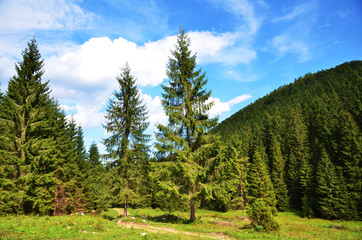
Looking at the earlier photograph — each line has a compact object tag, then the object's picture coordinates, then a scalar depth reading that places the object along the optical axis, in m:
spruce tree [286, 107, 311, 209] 47.56
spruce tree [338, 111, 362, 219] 35.84
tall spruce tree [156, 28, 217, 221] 19.14
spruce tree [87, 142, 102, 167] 63.61
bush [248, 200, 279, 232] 16.34
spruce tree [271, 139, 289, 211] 50.44
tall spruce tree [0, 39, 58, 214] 18.91
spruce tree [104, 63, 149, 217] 22.70
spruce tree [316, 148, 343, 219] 36.94
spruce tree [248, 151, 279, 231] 38.00
